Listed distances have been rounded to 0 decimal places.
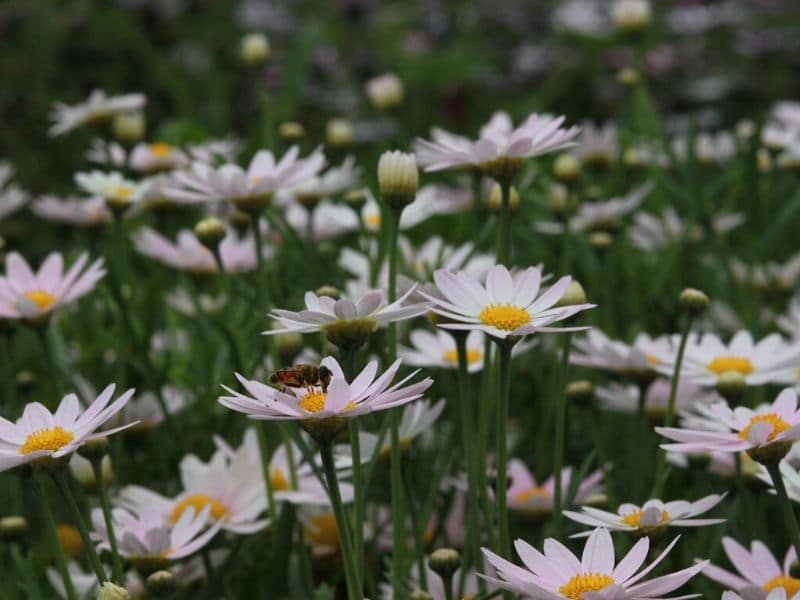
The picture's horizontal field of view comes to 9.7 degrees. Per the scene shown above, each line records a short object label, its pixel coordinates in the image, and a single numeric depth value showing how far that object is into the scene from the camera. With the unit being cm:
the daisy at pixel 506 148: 120
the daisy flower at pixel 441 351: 125
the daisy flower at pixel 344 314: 113
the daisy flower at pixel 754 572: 115
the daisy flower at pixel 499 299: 115
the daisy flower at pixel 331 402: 109
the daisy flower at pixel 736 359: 124
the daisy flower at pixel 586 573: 108
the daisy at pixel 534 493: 124
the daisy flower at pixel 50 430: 111
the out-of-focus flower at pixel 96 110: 143
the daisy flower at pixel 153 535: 117
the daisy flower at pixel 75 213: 143
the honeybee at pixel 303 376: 113
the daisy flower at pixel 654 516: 114
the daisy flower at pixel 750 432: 112
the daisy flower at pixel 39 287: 125
